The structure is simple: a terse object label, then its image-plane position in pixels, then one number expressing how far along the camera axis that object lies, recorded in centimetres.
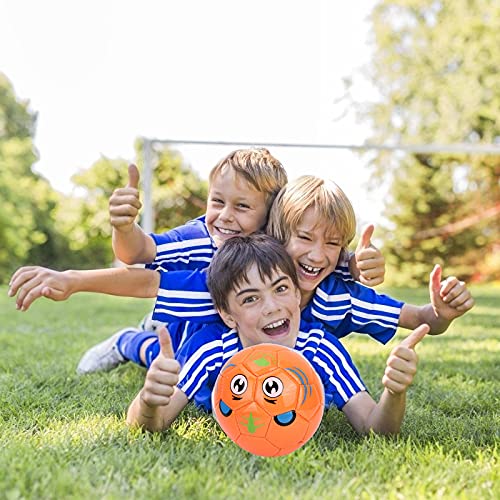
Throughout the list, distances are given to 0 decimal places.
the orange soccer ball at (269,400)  215
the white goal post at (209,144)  907
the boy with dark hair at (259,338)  242
